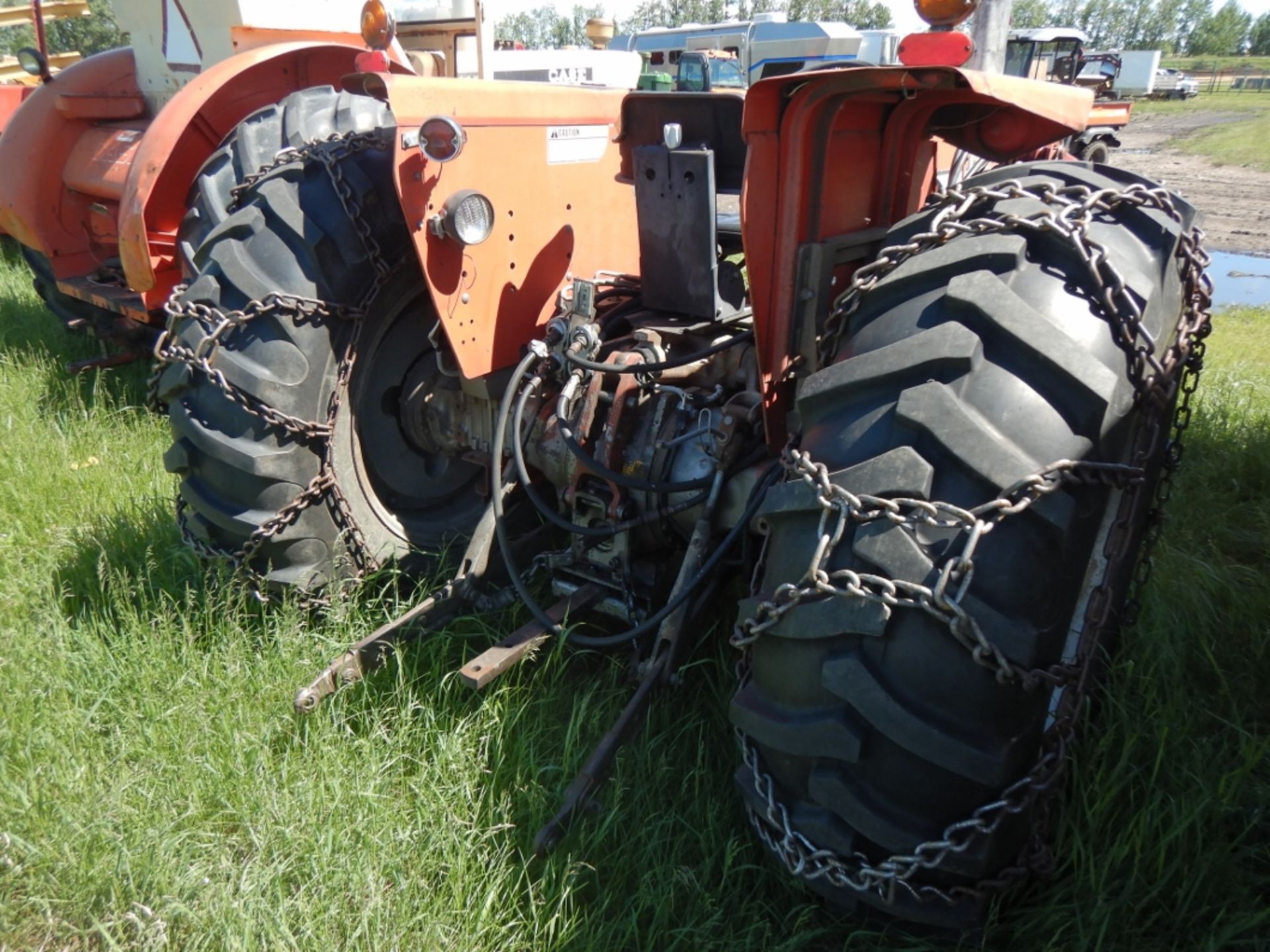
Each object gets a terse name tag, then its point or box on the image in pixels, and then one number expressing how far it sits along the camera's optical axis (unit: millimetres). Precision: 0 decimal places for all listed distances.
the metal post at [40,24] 5785
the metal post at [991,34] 2760
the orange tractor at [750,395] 1474
